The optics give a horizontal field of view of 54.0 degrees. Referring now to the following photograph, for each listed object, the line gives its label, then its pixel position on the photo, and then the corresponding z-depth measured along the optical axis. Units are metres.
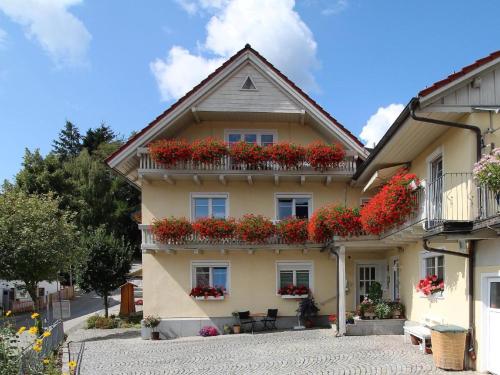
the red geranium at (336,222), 16.94
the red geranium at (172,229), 18.67
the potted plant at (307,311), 18.94
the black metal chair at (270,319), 19.17
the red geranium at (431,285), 13.35
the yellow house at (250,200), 19.17
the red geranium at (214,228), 18.83
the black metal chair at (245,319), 18.97
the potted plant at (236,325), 18.94
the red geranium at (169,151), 18.70
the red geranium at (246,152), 19.00
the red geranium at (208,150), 18.89
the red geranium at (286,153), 19.08
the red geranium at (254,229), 18.75
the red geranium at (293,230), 18.89
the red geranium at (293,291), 19.61
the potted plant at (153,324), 18.61
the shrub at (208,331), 18.81
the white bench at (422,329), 12.89
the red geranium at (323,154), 19.09
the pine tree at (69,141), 66.36
